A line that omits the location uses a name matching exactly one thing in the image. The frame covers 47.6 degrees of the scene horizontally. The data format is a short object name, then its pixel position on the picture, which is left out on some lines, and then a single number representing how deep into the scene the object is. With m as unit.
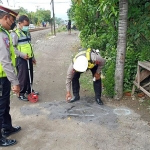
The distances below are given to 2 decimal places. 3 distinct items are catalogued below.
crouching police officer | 3.07
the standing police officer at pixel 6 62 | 2.27
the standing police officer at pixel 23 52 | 3.55
